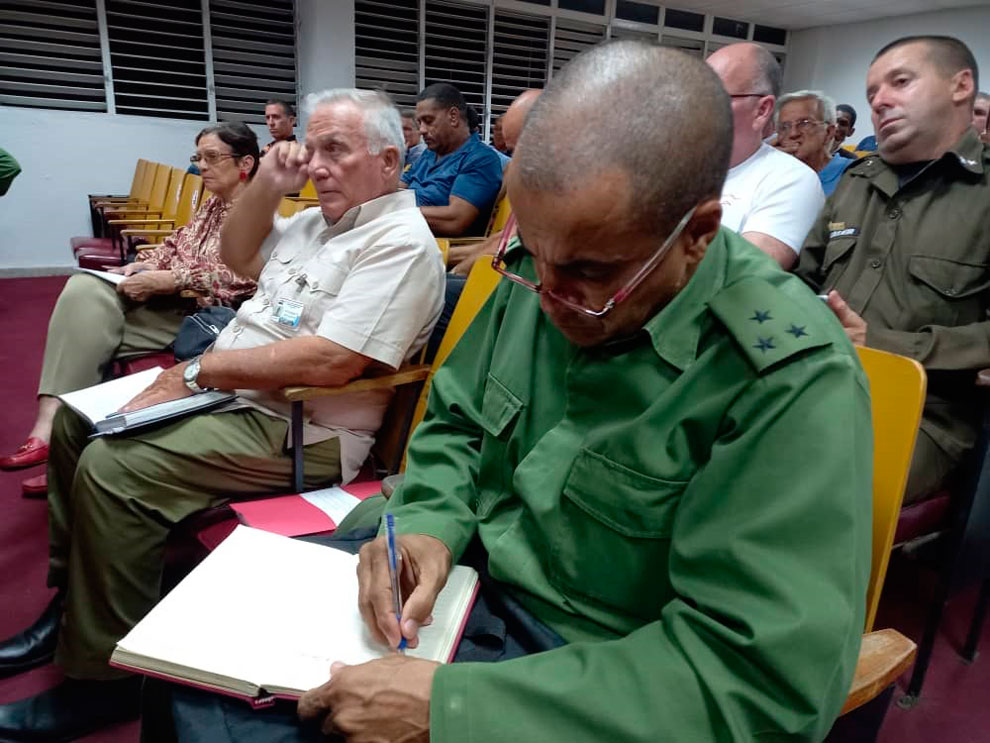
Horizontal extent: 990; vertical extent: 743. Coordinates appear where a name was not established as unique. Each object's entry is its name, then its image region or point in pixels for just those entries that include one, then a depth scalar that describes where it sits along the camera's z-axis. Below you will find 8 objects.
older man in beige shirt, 1.46
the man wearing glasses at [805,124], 3.34
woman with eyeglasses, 2.39
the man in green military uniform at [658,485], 0.61
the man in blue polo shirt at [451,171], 3.59
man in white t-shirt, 2.00
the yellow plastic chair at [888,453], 0.83
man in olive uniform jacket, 1.59
